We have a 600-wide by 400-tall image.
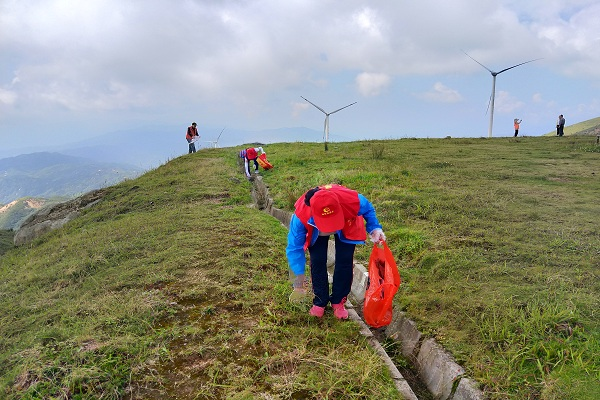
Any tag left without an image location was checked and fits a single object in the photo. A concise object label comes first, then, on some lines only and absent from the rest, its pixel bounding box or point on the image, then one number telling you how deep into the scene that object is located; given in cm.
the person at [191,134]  1980
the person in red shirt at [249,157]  1460
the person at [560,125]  2598
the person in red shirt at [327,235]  368
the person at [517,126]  2734
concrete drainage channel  332
